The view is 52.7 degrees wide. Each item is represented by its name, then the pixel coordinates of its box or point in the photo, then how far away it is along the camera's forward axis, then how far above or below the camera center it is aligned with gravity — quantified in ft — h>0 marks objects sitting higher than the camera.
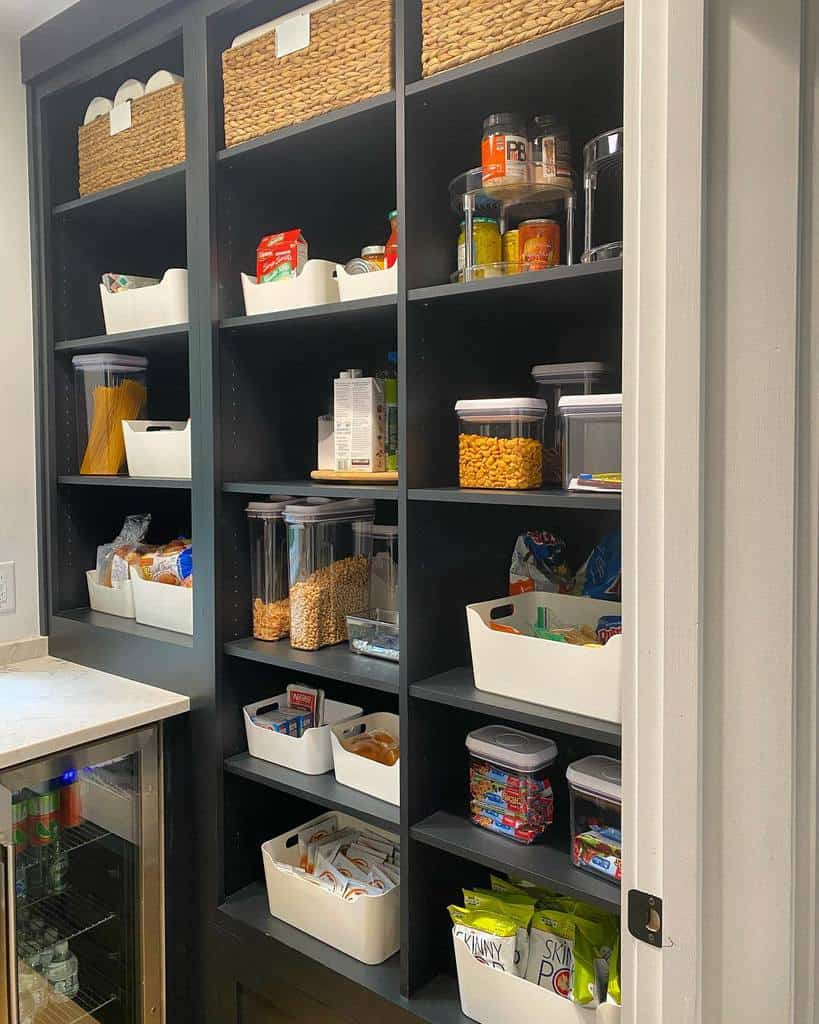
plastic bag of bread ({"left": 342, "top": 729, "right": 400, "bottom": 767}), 5.69 -1.91
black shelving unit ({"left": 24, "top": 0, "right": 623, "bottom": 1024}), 4.78 +0.38
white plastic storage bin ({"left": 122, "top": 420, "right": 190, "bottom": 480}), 6.32 +0.22
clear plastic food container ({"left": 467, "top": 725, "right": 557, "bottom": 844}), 4.78 -1.84
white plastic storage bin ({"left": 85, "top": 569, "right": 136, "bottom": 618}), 7.07 -1.06
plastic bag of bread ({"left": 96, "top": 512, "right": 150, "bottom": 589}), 7.09 -0.66
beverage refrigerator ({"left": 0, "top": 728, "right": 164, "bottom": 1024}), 5.87 -3.09
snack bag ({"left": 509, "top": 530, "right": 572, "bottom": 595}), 5.47 -0.63
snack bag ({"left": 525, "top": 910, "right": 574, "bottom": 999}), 4.64 -2.75
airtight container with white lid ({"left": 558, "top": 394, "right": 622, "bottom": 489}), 4.34 +0.20
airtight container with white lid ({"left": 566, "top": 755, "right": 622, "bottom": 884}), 4.39 -1.90
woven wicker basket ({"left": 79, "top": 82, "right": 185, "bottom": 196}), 6.12 +2.61
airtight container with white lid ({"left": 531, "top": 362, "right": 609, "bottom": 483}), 4.92 +0.52
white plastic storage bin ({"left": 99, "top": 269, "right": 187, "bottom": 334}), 6.28 +1.35
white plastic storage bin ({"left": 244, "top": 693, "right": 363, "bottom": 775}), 5.75 -1.93
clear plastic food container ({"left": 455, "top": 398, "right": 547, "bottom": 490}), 4.66 +0.17
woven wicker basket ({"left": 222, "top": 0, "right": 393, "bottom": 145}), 4.93 +2.56
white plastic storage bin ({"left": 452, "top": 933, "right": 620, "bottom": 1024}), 4.31 -2.86
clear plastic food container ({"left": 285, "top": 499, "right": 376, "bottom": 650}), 5.86 -0.71
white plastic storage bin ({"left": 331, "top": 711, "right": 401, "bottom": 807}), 5.26 -1.94
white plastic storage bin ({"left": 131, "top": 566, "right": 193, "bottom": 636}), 6.48 -1.03
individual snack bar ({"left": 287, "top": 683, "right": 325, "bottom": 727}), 6.22 -1.71
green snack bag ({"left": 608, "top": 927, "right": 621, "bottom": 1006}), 4.29 -2.69
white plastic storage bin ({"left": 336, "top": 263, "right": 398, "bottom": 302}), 5.16 +1.21
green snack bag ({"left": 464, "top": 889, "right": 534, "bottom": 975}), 4.74 -2.60
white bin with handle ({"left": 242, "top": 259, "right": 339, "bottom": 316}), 5.49 +1.25
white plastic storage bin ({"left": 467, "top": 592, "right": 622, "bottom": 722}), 4.30 -1.05
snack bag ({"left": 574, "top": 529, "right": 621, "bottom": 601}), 5.19 -0.64
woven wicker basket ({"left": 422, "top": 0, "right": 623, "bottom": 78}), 4.18 +2.37
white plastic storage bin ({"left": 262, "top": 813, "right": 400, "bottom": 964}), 5.23 -2.88
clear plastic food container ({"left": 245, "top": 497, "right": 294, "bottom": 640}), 6.06 -0.69
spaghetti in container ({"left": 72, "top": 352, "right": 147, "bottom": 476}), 7.21 +0.64
